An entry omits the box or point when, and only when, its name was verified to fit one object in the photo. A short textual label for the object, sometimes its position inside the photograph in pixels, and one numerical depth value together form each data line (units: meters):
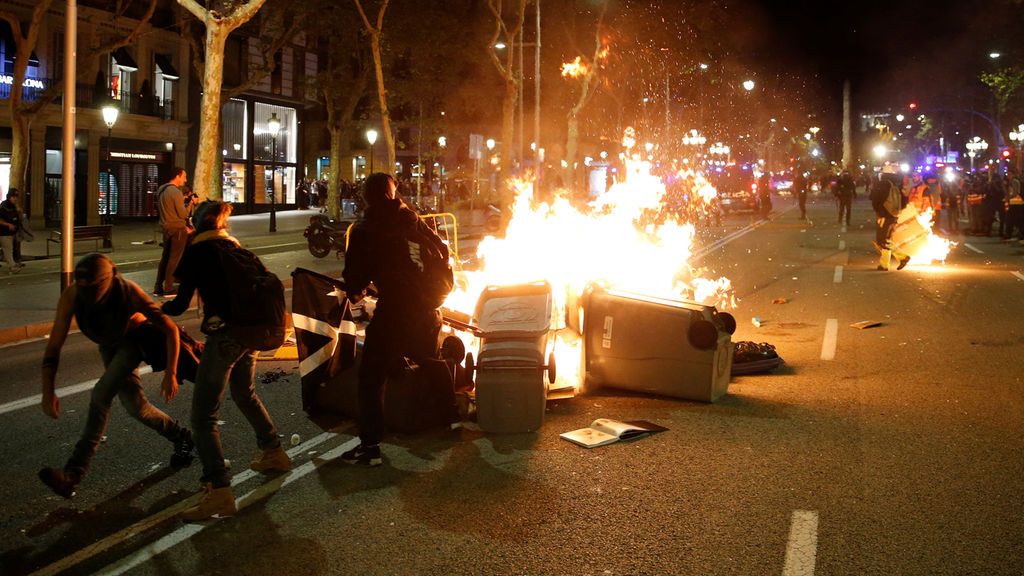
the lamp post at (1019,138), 46.69
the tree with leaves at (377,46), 29.70
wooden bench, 22.53
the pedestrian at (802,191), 39.88
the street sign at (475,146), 38.00
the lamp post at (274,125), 36.09
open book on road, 6.69
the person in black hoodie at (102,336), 5.36
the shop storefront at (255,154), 46.59
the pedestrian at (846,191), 36.34
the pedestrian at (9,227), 18.89
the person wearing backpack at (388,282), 6.05
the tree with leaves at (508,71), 32.31
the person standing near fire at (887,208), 18.72
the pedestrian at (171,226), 14.81
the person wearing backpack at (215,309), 5.41
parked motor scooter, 23.34
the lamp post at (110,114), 29.30
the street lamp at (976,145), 66.57
